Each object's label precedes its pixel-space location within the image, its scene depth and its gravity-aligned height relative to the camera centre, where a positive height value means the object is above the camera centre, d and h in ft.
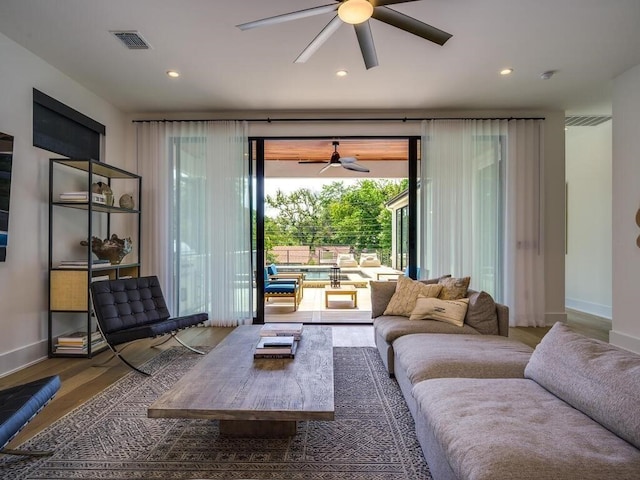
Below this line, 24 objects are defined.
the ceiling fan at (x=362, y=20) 6.70 +4.63
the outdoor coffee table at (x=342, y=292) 19.06 -2.75
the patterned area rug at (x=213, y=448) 5.62 -3.70
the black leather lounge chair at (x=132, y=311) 9.96 -2.21
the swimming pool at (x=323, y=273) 28.78 -2.72
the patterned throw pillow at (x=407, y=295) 10.59 -1.62
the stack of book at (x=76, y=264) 11.32 -0.71
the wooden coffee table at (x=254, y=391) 5.07 -2.45
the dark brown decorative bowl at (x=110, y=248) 12.19 -0.21
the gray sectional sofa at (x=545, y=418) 3.61 -2.28
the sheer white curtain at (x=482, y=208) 15.01 +1.51
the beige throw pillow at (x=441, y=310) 9.56 -1.90
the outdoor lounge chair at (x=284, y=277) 20.85 -2.10
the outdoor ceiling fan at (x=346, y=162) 19.17 +4.64
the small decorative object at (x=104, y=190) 12.35 +1.85
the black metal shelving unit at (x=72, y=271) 11.07 -0.95
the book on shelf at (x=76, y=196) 11.26 +1.50
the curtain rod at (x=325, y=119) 15.25 +5.43
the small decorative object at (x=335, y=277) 23.29 -2.47
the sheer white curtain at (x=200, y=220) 15.10 +0.98
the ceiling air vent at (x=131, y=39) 9.48 +5.72
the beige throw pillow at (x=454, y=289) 10.34 -1.39
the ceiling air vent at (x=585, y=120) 15.99 +5.83
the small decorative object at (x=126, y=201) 13.62 +1.62
